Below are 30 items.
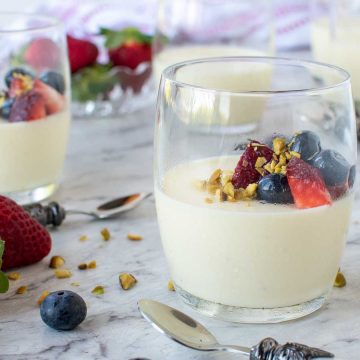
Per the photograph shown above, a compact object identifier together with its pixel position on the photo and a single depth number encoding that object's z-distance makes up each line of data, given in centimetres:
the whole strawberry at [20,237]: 53
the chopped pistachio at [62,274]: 54
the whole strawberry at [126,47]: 83
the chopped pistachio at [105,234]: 59
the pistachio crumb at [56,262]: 55
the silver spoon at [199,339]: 44
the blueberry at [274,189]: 47
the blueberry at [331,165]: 47
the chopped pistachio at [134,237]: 59
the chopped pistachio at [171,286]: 53
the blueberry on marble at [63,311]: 49
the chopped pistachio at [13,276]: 54
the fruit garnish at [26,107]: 62
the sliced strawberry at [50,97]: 62
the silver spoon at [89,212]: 59
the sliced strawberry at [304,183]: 47
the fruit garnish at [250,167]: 47
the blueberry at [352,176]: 49
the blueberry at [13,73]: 62
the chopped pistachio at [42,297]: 51
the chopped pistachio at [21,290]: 52
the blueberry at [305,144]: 47
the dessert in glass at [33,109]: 62
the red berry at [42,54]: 63
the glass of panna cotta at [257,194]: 47
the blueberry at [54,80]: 63
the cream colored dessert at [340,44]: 78
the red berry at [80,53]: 80
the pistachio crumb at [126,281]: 53
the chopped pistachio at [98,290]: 52
